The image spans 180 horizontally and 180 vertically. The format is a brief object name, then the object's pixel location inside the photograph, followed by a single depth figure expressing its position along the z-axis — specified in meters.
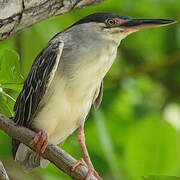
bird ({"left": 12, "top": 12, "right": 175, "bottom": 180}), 5.80
